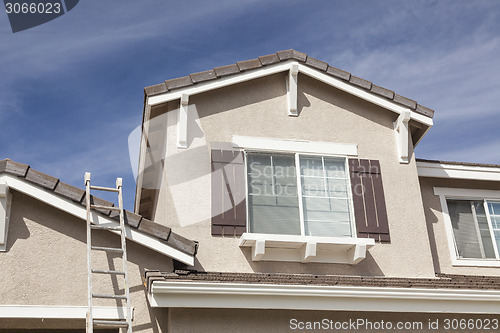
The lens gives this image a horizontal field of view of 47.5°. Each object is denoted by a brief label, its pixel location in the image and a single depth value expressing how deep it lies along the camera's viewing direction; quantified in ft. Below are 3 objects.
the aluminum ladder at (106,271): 24.66
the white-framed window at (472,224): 35.67
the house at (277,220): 26.32
